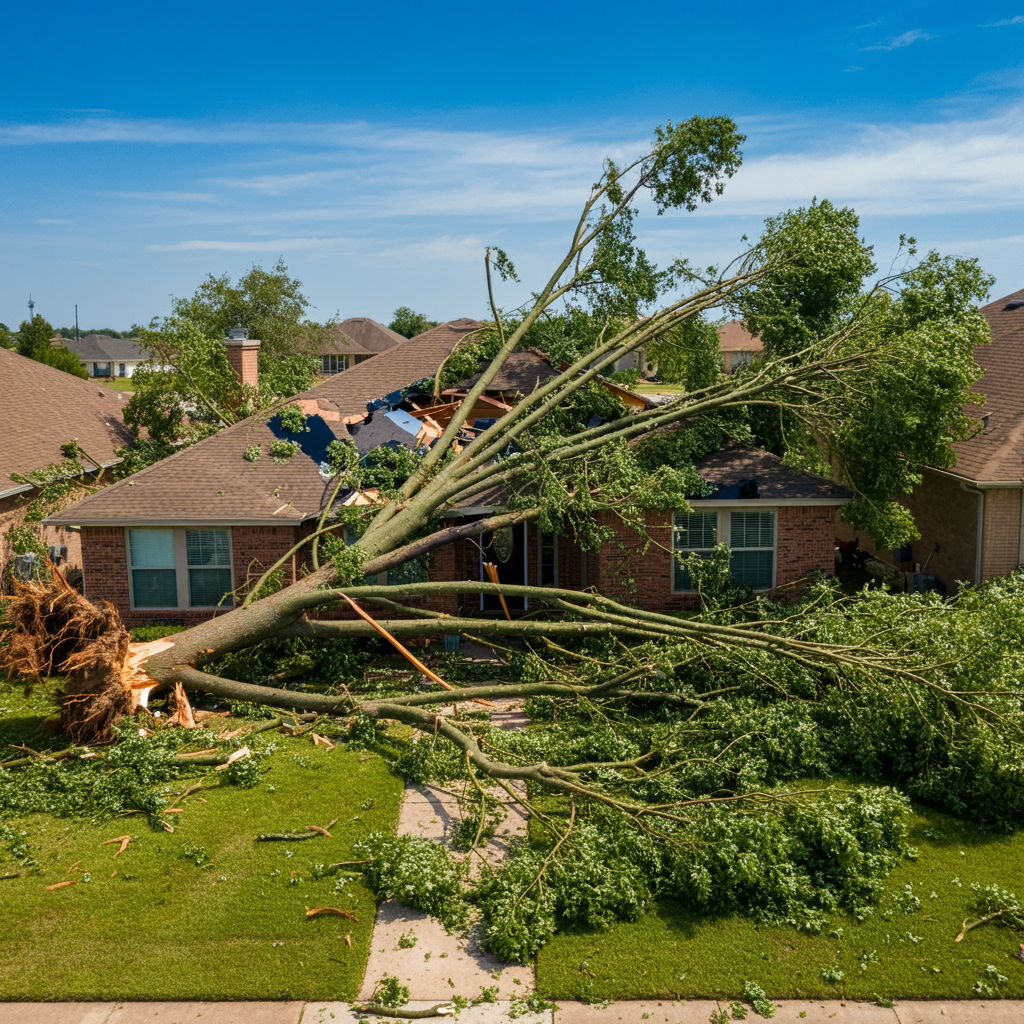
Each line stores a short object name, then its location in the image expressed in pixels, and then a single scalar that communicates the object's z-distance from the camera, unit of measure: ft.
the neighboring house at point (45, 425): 53.36
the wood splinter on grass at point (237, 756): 31.63
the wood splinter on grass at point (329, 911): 23.63
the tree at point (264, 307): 134.72
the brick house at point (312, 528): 45.39
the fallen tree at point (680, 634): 25.27
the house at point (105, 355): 313.73
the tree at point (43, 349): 141.79
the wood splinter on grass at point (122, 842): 26.59
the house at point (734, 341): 197.47
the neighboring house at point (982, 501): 48.49
